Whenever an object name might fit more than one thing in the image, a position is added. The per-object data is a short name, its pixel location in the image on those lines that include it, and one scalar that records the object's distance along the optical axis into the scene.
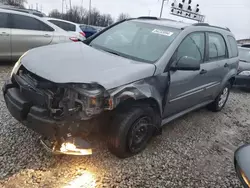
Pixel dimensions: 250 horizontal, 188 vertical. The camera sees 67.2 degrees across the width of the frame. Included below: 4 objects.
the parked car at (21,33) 4.90
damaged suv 1.92
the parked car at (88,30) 12.99
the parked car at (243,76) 5.81
